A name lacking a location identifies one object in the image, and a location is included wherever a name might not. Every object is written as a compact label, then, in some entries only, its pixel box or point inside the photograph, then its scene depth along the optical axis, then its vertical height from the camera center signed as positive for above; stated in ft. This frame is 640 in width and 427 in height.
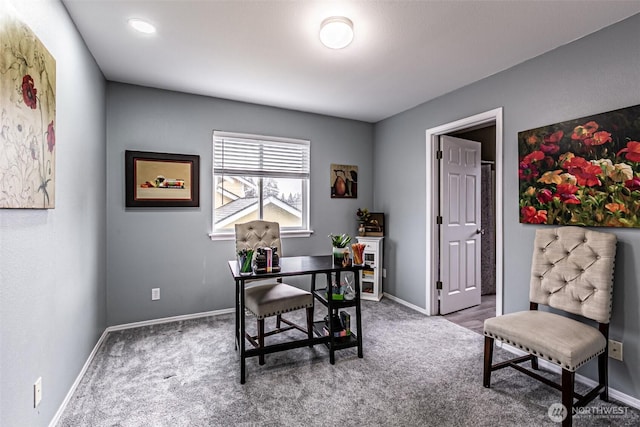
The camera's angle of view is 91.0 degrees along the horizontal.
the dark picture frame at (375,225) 14.17 -0.48
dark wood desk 7.31 -2.31
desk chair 7.86 -2.14
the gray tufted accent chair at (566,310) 5.89 -2.10
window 12.05 +1.38
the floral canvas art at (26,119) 4.02 +1.42
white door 11.97 -0.40
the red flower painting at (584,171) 6.57 +0.99
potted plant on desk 8.32 -0.92
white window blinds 12.01 +2.39
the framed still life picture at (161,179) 10.43 +1.24
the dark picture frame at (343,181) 14.15 +1.53
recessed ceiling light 6.97 +4.30
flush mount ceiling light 6.69 +3.95
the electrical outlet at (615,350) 6.73 -2.94
